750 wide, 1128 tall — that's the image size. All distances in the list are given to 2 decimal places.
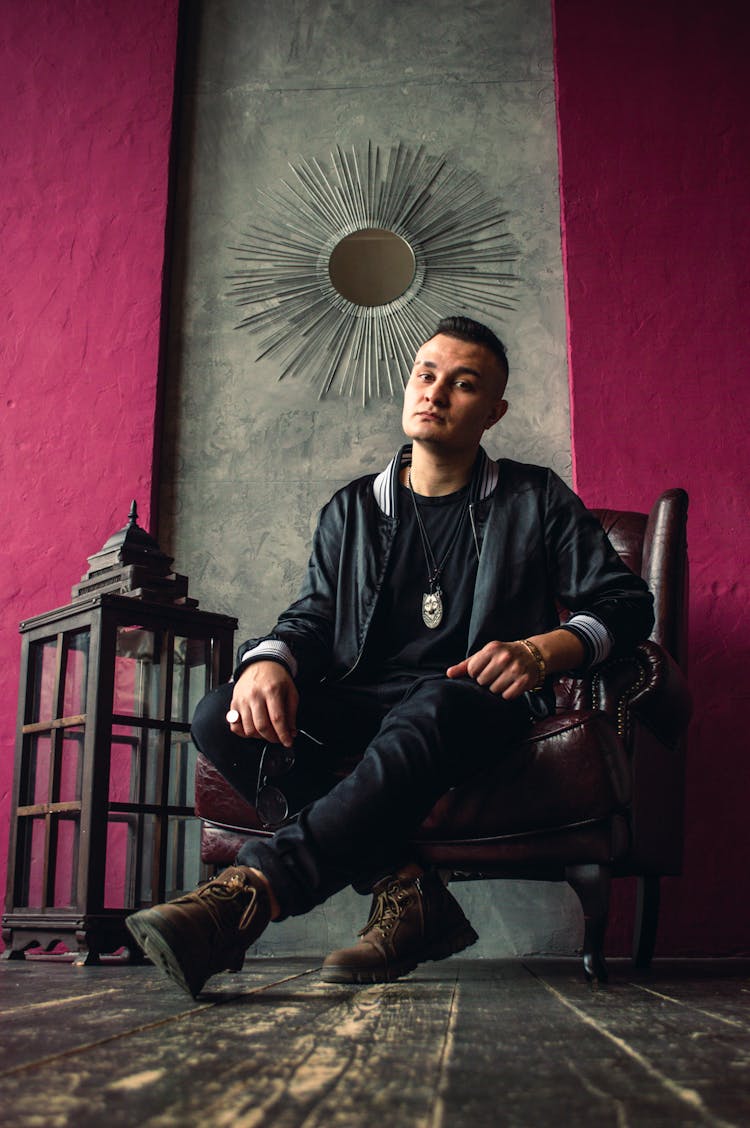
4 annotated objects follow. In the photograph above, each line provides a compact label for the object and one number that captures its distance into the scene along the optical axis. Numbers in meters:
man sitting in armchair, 1.49
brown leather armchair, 1.79
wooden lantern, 2.38
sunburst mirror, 3.39
